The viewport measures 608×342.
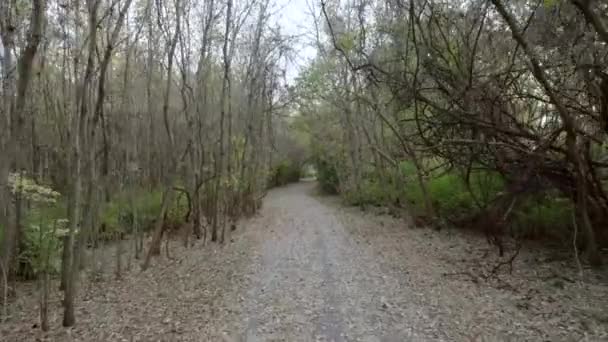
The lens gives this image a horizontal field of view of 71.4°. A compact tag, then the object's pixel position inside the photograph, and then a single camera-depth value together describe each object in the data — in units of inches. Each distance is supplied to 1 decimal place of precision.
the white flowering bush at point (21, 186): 216.0
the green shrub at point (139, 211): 383.7
